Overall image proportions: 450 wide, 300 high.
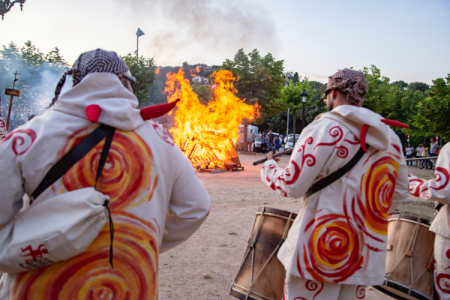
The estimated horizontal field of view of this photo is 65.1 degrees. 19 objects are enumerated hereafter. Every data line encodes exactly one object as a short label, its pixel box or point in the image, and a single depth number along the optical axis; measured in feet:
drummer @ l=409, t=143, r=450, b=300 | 9.44
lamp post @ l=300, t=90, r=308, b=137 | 69.12
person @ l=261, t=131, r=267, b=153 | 95.09
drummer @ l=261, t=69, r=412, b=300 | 7.27
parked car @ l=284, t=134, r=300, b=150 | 98.15
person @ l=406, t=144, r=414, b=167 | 82.94
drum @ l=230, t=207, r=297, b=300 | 8.99
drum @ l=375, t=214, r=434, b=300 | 10.02
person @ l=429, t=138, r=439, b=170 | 63.89
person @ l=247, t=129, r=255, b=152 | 92.22
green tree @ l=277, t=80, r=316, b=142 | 102.32
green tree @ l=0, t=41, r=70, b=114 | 94.12
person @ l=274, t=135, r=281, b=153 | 85.51
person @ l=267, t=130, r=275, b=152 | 83.65
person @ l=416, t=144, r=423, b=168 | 87.38
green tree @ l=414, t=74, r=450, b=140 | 56.90
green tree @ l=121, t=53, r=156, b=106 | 99.26
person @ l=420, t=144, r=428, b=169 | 73.41
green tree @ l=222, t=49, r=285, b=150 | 92.83
